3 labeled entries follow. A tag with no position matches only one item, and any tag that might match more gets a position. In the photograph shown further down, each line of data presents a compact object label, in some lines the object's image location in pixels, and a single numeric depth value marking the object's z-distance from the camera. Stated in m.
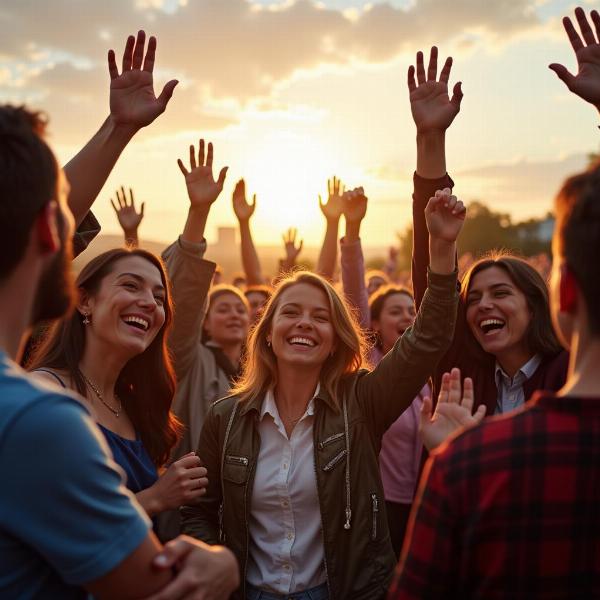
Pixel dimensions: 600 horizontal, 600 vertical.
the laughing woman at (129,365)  3.16
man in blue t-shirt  1.43
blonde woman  3.19
